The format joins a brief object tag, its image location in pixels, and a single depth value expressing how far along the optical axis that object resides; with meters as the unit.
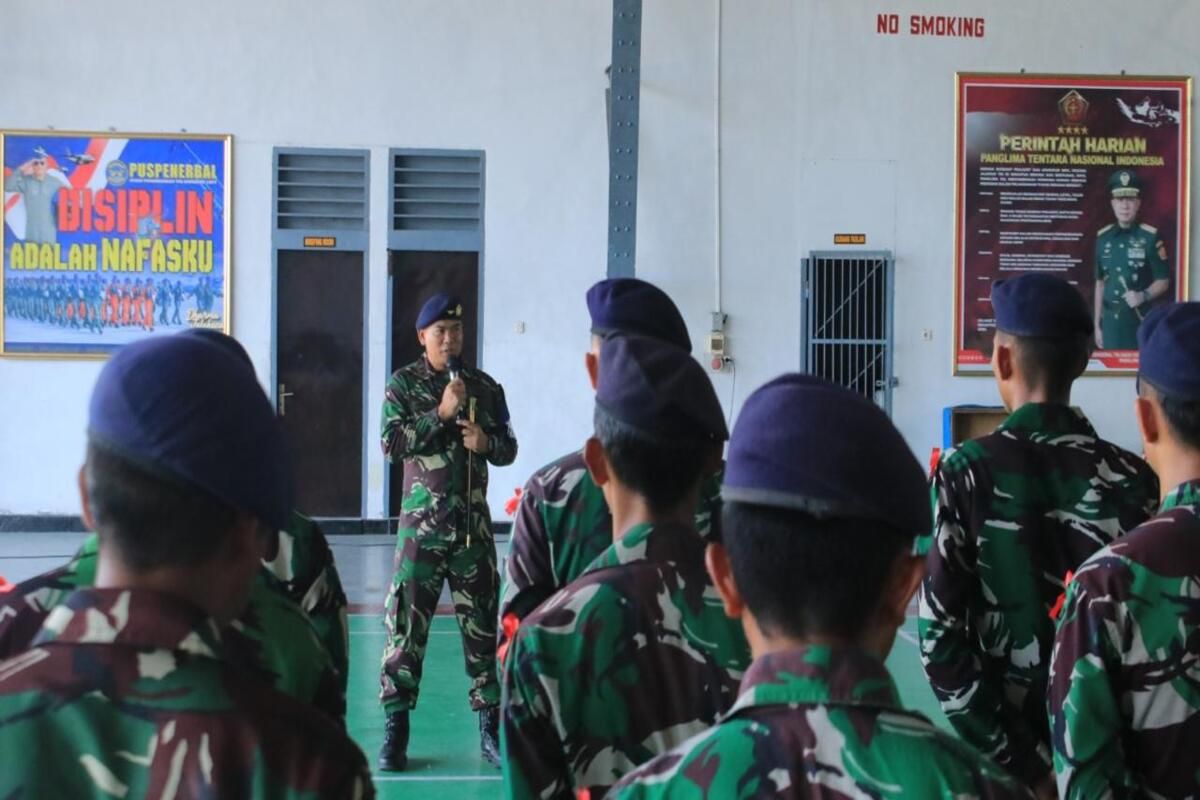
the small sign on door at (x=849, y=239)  11.36
